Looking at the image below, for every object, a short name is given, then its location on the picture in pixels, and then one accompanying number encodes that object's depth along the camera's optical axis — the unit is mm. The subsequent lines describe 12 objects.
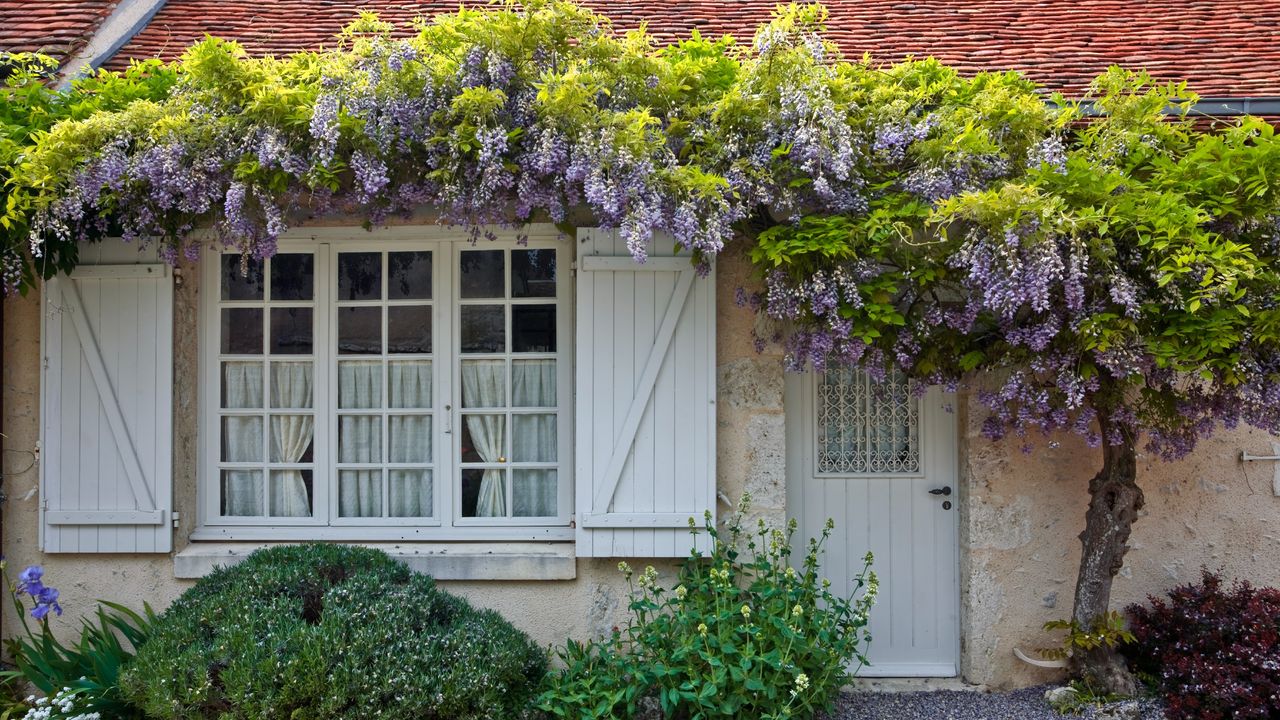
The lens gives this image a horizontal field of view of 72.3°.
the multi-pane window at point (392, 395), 4344
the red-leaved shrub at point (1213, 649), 3607
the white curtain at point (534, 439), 4375
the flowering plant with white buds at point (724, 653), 3303
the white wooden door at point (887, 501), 4406
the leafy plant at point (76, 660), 3541
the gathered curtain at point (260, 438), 4422
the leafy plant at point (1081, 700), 3908
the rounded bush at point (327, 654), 3166
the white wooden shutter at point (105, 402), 4191
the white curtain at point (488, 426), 4371
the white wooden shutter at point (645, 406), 4047
